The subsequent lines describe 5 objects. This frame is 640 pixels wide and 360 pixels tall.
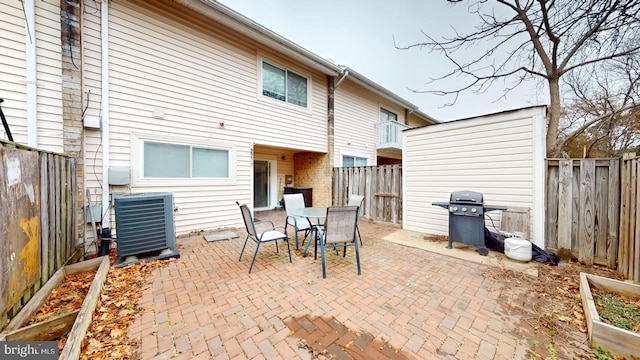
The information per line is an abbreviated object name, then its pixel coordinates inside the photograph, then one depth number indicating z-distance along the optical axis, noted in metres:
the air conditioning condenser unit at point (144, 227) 3.49
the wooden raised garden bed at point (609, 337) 1.69
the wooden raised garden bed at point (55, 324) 1.64
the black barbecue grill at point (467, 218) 3.98
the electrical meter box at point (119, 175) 4.25
